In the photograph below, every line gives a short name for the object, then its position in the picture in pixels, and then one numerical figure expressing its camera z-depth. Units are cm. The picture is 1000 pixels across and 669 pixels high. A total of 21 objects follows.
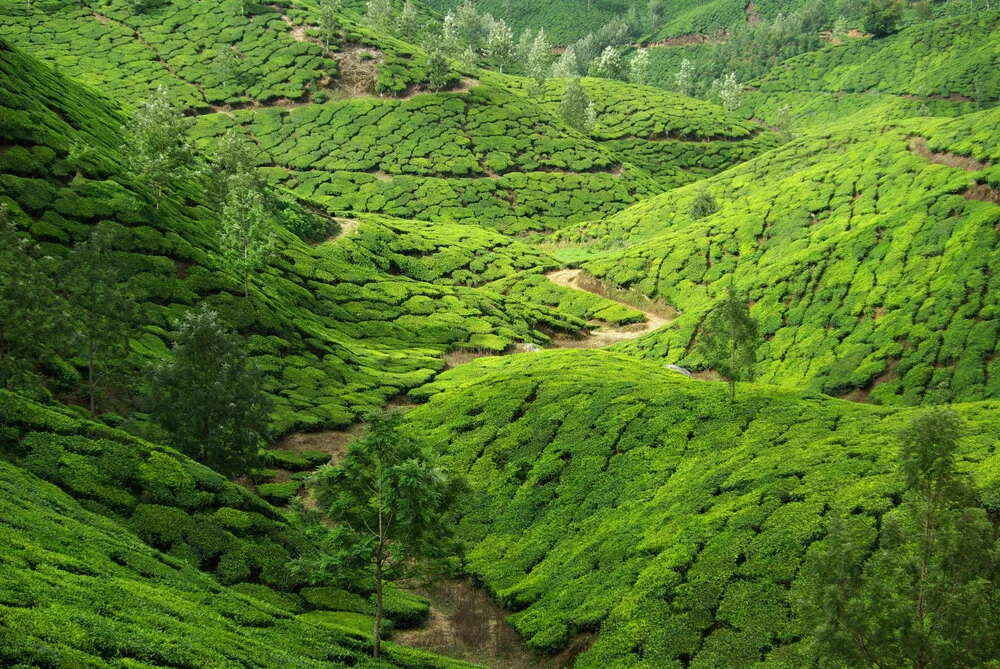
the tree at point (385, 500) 2505
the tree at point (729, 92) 17938
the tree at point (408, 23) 18525
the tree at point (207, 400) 3616
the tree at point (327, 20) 14300
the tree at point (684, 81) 19275
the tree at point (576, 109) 15338
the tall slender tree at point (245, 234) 5953
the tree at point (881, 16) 17875
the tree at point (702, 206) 10012
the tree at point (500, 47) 19495
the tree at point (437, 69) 14226
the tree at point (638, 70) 19775
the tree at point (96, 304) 3538
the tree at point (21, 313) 3167
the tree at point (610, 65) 19548
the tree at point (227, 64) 13625
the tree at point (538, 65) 16850
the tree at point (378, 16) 18025
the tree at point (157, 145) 6072
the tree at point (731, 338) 3888
